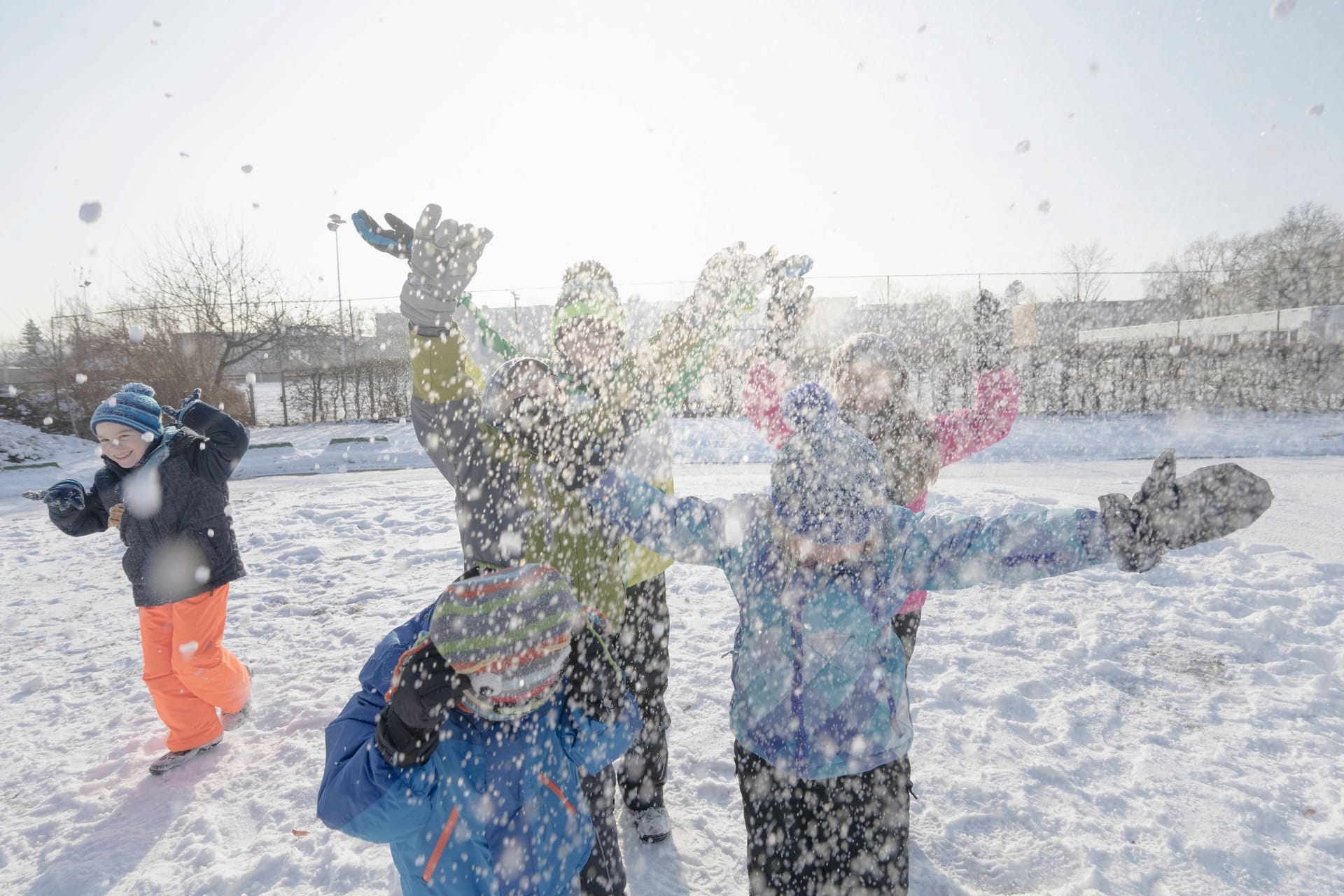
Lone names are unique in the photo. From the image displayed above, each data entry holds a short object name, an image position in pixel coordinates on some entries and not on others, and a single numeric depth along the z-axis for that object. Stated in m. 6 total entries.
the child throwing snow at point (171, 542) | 2.86
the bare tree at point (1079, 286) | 24.39
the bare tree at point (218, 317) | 18.12
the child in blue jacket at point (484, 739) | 1.33
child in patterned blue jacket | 1.62
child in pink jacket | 2.41
